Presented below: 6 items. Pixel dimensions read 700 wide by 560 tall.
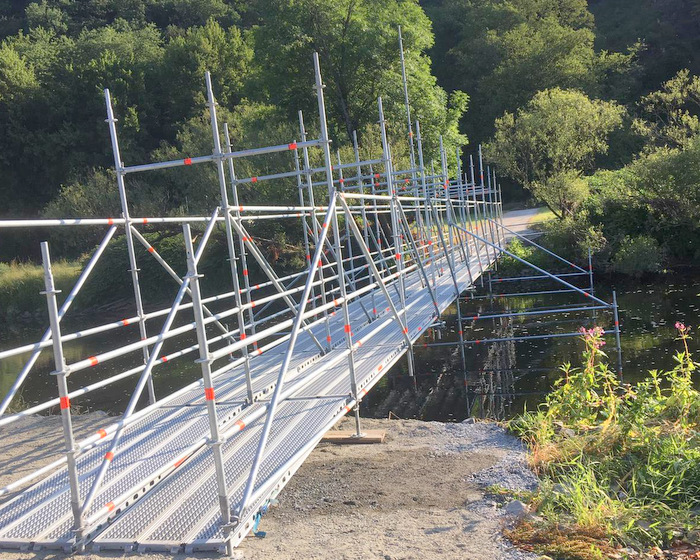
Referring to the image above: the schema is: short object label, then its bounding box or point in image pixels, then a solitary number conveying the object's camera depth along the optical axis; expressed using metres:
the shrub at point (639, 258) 18.73
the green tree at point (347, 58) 22.17
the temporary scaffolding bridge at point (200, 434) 3.50
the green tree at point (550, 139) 24.06
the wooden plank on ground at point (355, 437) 6.23
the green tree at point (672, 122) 20.56
